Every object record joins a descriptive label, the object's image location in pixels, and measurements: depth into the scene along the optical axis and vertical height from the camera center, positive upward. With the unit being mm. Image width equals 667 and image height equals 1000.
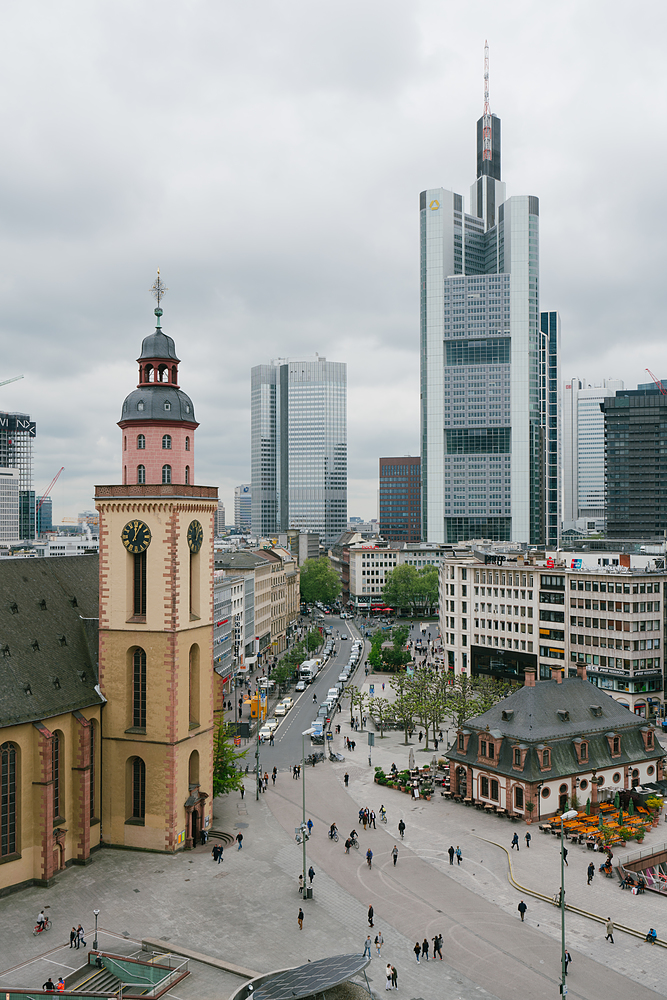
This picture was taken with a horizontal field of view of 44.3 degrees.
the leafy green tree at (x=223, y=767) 63438 -20088
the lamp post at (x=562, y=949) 38050 -21013
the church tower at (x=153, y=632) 54781 -8313
